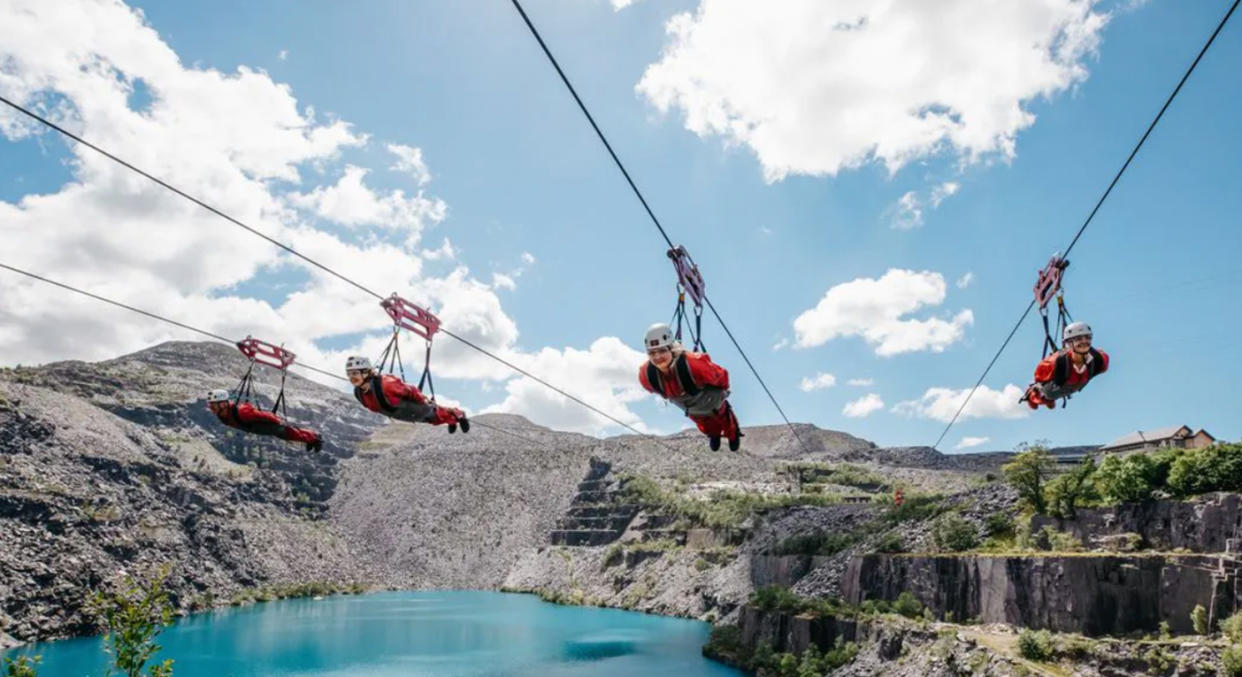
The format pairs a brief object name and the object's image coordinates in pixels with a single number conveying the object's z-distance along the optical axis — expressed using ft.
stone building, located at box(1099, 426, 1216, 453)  184.96
